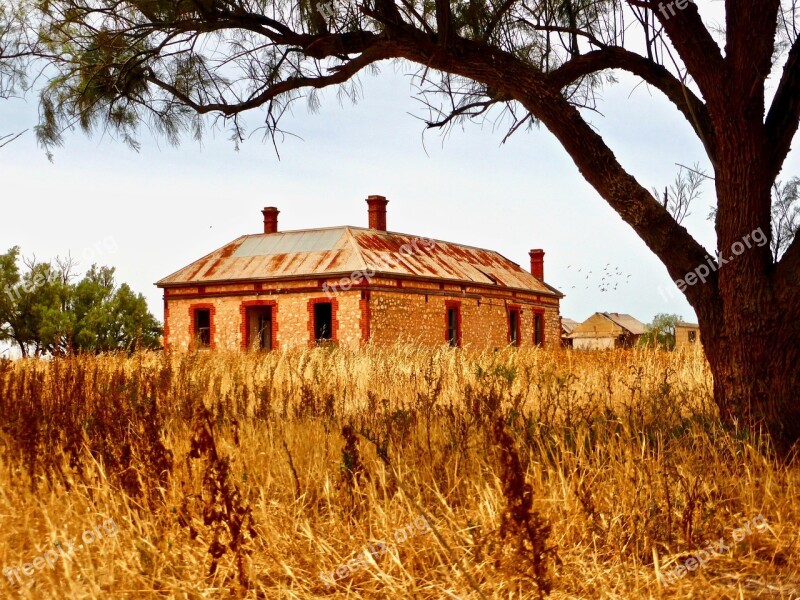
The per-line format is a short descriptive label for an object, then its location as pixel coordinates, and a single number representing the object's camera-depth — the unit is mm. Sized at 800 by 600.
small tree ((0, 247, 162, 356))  32094
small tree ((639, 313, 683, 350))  52109
